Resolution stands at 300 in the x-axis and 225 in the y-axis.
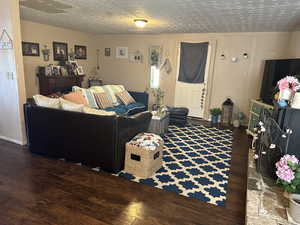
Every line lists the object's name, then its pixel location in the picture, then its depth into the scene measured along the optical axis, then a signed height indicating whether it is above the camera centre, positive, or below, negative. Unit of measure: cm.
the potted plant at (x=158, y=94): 587 -66
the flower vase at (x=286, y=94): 216 -17
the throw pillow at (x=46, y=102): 291 -50
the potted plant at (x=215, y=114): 518 -99
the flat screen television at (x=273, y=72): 363 +10
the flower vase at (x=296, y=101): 206 -23
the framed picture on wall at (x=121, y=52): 635 +53
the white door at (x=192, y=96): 564 -65
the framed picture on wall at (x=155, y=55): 590 +46
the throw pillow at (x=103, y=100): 455 -70
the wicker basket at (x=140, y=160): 258 -114
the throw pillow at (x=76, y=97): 396 -58
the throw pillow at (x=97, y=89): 470 -47
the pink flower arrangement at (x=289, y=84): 209 -7
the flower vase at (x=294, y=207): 164 -103
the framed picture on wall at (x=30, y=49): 458 +38
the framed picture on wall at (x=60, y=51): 530 +41
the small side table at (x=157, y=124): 391 -100
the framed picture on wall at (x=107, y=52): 659 +54
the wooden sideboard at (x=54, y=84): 479 -40
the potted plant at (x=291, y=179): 167 -82
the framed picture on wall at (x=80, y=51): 597 +48
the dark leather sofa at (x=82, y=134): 257 -87
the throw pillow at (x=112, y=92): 494 -55
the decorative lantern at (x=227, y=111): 516 -90
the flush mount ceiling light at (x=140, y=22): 383 +91
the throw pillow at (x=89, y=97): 437 -60
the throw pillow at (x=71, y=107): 275 -52
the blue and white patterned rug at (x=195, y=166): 246 -135
